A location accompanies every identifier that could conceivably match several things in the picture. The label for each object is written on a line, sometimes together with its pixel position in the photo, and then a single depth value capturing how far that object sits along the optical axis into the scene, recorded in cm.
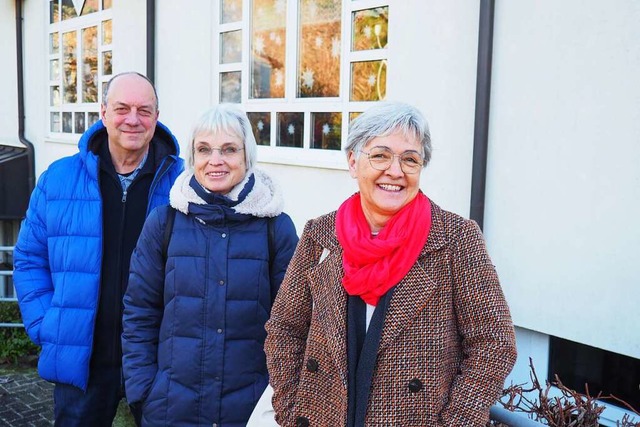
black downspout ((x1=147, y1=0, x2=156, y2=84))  720
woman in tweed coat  186
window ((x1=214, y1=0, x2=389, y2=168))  537
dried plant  271
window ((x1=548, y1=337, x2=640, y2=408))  392
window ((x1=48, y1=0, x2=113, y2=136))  874
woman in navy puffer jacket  241
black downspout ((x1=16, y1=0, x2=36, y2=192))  1066
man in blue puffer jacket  288
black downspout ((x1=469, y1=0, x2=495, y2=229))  405
